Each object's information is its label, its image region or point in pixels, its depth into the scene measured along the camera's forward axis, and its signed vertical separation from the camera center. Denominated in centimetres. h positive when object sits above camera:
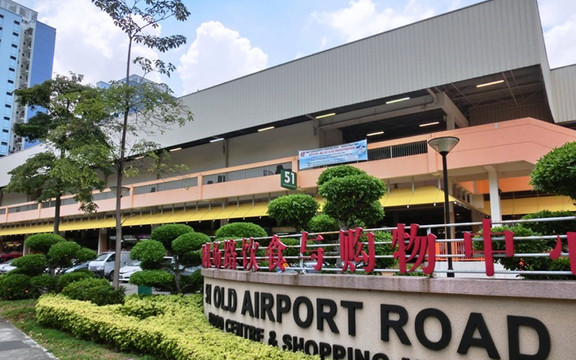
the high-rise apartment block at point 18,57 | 8856 +3825
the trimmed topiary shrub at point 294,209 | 1245 +87
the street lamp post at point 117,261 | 1303 -68
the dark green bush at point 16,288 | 1553 -179
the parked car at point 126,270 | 2255 -168
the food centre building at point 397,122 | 1883 +701
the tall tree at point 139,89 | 1321 +464
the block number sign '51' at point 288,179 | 2334 +325
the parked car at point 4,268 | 2955 -209
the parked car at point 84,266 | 2537 -163
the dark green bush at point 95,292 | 1189 -151
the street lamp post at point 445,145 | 1056 +233
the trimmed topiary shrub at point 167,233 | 1405 +17
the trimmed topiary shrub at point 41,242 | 1644 -16
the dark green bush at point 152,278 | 1280 -118
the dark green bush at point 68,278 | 1457 -136
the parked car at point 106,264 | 2412 -144
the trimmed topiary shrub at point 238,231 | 1334 +24
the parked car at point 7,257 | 4100 -182
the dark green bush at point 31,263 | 1595 -93
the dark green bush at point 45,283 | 1558 -161
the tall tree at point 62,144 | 1302 +349
